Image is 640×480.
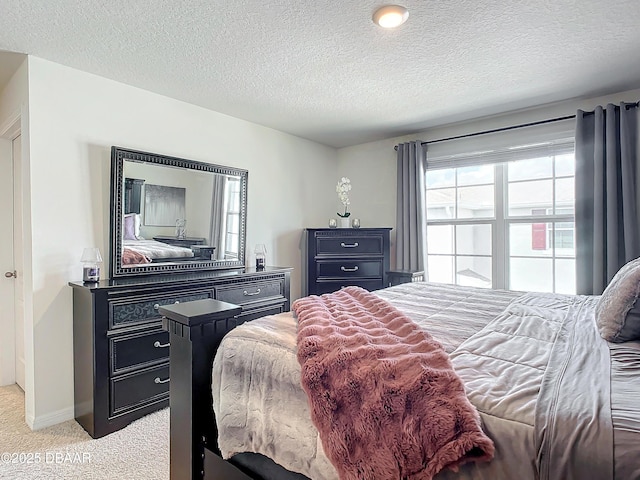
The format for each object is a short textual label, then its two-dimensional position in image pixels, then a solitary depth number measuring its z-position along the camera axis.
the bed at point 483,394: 0.74
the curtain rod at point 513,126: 2.81
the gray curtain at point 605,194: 2.77
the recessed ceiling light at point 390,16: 1.80
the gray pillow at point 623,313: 1.27
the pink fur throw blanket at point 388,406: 0.79
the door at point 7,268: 2.94
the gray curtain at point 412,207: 3.91
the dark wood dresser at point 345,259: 3.87
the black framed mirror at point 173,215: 2.62
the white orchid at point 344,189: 4.19
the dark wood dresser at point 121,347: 2.22
